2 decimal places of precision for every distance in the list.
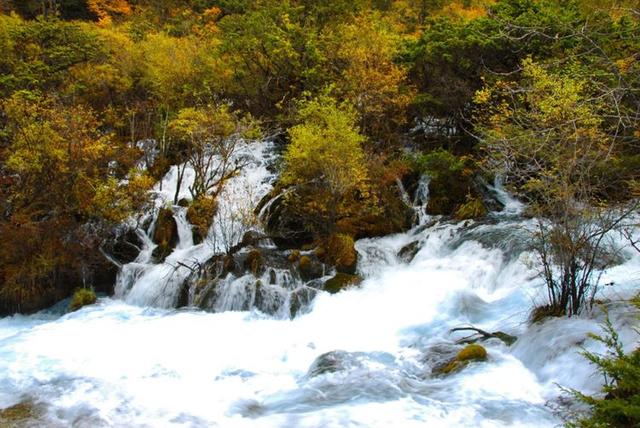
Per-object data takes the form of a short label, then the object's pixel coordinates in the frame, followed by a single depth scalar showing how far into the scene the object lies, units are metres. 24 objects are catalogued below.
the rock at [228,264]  15.12
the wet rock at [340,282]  14.70
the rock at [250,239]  16.33
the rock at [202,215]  17.69
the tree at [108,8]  35.94
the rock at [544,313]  10.53
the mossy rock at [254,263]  14.99
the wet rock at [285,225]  16.97
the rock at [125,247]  17.09
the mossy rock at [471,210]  17.97
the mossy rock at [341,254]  15.62
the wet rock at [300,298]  13.90
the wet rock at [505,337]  10.55
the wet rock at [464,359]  9.84
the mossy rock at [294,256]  15.67
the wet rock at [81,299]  15.02
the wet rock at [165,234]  17.34
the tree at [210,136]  17.97
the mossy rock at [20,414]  8.30
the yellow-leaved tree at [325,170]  15.59
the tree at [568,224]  9.61
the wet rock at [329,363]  10.24
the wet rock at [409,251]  16.66
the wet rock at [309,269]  15.20
